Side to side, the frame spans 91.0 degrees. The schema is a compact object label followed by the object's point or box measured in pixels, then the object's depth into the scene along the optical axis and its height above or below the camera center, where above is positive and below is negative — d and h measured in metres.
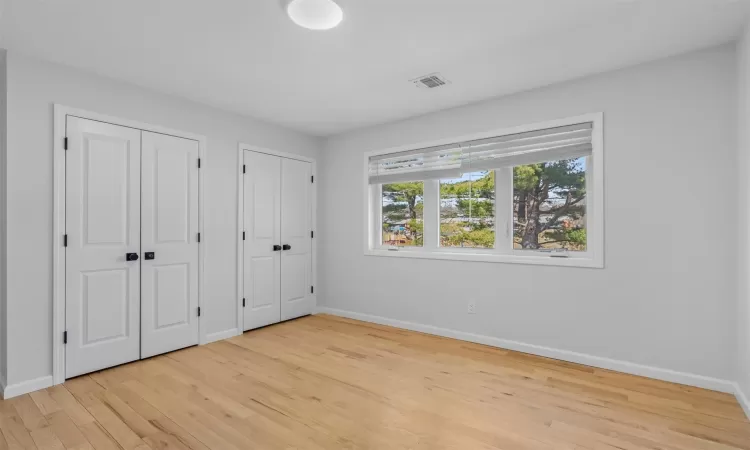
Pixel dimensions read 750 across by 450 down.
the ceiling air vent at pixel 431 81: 3.04 +1.24
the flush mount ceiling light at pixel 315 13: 2.08 +1.25
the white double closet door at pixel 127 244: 2.86 -0.16
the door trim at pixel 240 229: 3.99 -0.03
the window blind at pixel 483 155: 3.18 +0.72
